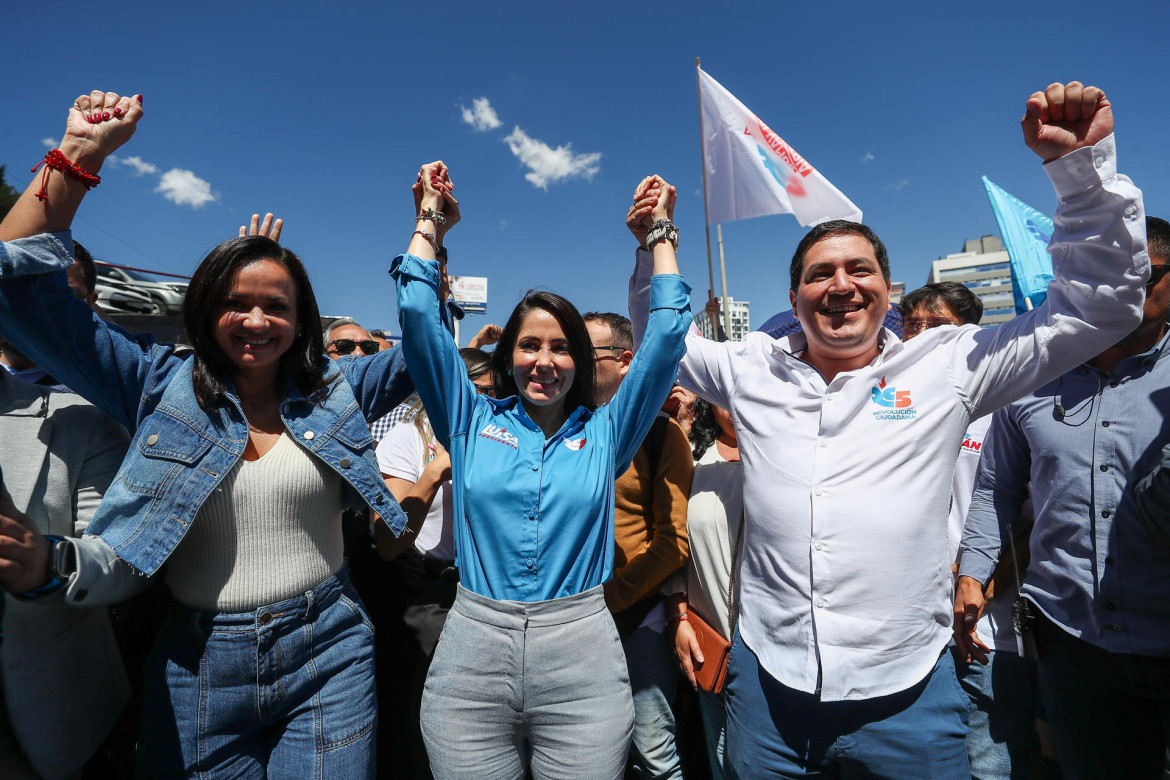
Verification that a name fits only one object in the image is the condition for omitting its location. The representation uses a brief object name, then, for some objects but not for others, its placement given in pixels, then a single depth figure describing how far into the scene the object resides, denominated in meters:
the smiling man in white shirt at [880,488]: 1.62
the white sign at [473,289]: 45.12
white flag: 4.74
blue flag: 4.71
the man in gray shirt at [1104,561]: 2.08
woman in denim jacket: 1.70
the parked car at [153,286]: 9.52
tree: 19.46
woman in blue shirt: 1.76
